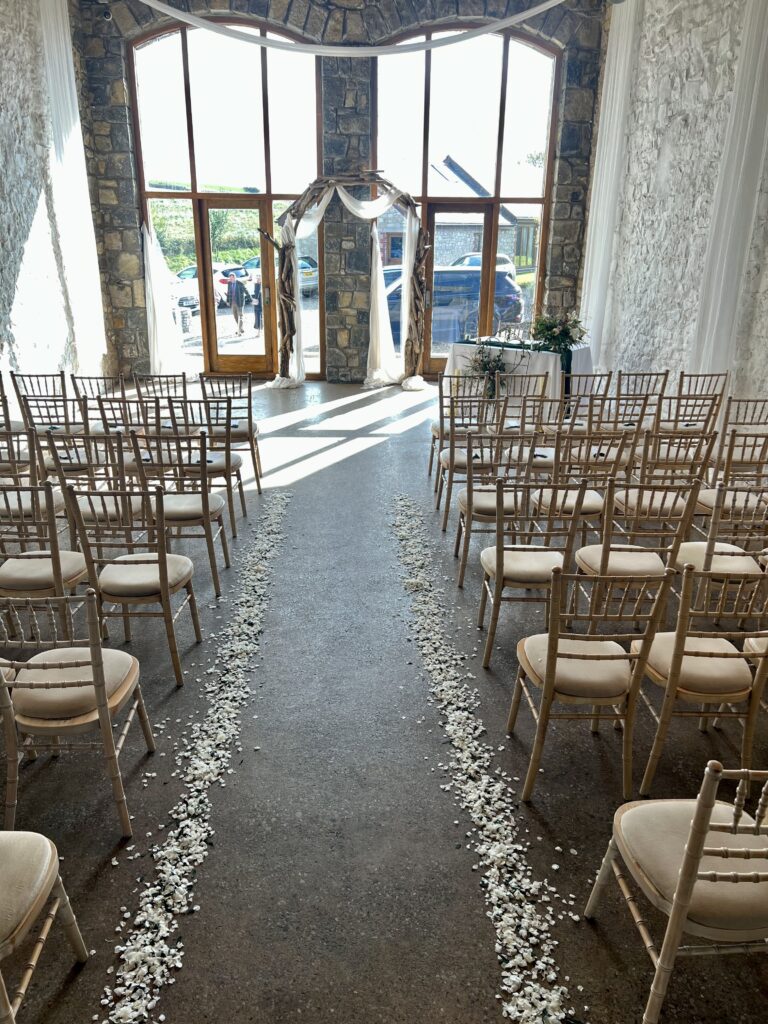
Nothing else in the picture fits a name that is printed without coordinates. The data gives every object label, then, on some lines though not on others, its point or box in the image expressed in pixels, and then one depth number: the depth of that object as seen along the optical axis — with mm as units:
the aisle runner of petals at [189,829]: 1777
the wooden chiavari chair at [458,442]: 4512
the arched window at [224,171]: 8820
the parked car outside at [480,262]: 9617
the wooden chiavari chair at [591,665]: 2188
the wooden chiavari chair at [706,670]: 2137
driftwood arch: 8711
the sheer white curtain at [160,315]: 9250
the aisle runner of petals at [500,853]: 1772
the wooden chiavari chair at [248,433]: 5285
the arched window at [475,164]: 8844
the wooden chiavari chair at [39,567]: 2734
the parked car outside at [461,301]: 9695
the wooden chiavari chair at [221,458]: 4344
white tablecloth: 6930
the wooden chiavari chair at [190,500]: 3527
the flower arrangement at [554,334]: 6902
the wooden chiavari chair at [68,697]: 1938
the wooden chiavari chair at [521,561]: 2826
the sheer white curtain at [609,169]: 7762
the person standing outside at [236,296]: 9797
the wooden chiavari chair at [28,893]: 1469
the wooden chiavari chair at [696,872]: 1340
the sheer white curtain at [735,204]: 5422
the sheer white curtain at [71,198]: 7875
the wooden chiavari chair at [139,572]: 2768
